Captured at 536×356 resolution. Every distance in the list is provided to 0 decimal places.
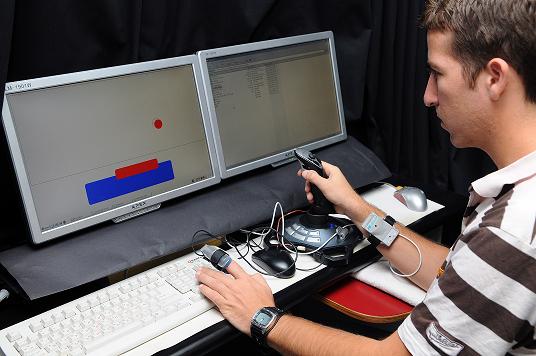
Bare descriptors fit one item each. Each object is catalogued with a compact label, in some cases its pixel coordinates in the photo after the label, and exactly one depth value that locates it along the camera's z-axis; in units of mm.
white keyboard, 940
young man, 773
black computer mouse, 1144
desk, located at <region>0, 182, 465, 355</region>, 965
